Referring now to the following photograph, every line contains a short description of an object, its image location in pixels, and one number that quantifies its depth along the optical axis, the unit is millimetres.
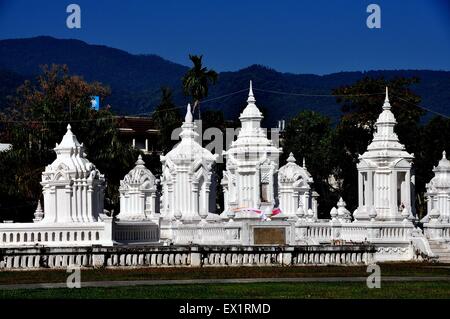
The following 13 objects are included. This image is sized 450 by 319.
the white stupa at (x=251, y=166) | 55688
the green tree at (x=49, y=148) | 77500
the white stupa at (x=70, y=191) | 52312
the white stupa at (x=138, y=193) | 69312
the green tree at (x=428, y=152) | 89188
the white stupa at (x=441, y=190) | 65125
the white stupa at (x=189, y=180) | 61531
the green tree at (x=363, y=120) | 93062
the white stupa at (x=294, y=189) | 71062
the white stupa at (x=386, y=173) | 57406
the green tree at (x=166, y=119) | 92688
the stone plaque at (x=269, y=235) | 46938
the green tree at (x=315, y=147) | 98812
